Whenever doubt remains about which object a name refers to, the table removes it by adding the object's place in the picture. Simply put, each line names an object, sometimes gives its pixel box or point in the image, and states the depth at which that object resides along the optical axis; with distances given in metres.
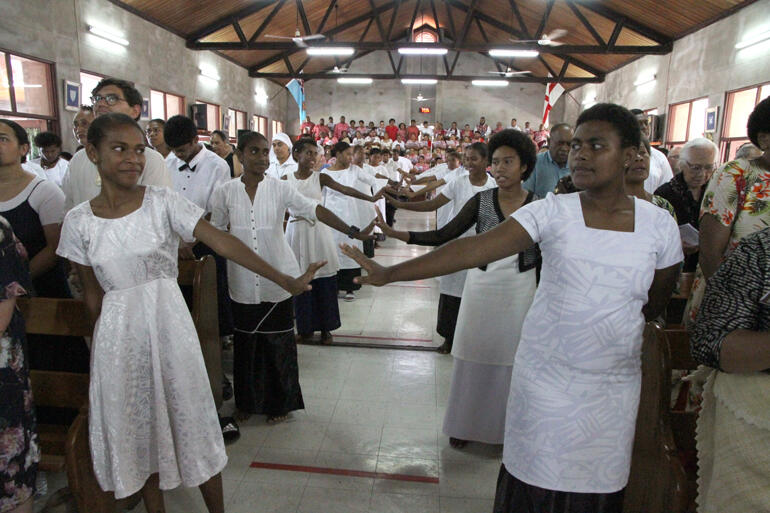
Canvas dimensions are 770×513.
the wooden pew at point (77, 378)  1.63
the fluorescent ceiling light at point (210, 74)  12.97
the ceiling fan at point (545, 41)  10.10
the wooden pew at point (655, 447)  1.32
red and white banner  11.07
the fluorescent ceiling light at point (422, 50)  13.04
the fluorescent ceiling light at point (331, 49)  12.09
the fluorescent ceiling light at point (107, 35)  8.49
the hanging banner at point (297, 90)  10.73
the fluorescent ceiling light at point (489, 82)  16.39
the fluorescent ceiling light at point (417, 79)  16.70
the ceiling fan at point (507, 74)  16.46
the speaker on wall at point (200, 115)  11.39
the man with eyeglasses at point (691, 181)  2.84
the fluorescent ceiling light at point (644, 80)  12.47
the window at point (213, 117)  13.73
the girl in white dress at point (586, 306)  1.29
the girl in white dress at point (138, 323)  1.66
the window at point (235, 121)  15.14
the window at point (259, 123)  17.13
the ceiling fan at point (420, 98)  21.56
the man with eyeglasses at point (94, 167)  2.35
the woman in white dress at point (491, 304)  2.36
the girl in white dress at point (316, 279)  4.09
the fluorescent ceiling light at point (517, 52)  12.23
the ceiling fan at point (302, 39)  10.75
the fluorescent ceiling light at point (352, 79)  16.22
